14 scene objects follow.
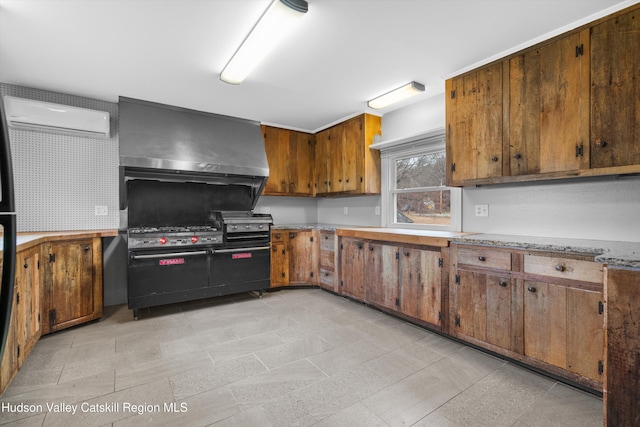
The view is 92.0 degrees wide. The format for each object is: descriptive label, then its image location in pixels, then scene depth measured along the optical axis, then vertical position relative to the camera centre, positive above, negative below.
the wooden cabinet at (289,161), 4.64 +0.78
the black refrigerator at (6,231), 0.81 -0.05
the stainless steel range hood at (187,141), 3.34 +0.85
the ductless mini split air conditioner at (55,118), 3.02 +1.00
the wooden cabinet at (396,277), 2.80 -0.69
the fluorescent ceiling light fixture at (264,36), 1.98 +1.30
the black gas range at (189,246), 3.23 -0.38
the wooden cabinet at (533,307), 1.91 -0.69
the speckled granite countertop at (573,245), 1.45 -0.24
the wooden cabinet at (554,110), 2.01 +0.76
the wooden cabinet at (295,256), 4.27 -0.63
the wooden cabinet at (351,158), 4.12 +0.75
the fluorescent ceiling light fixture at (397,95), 3.25 +1.30
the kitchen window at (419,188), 3.49 +0.28
